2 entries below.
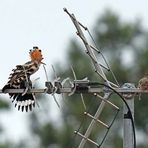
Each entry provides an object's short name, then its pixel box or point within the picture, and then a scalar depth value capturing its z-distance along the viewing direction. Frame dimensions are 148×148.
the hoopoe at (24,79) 19.27
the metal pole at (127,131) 18.42
